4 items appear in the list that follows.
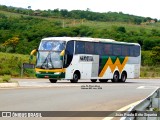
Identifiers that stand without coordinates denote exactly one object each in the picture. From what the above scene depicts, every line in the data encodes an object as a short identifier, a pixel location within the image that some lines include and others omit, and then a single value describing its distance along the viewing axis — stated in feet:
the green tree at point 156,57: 282.44
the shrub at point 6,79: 93.46
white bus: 118.21
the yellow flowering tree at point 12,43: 256.21
